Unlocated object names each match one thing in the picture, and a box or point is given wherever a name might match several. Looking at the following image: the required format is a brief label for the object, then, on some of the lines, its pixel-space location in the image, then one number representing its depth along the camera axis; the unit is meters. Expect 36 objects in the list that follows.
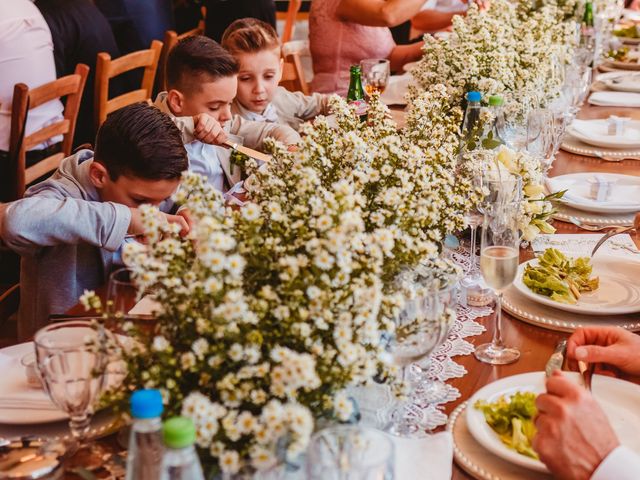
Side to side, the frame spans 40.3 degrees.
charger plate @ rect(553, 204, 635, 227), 2.16
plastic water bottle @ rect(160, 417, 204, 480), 0.86
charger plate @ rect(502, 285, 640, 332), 1.61
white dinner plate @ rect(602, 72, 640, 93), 3.63
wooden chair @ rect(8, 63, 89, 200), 2.82
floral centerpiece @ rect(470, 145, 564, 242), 1.89
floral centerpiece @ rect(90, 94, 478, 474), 0.95
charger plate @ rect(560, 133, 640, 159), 2.73
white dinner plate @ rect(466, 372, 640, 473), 1.18
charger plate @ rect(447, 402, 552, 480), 1.17
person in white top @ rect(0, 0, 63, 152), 3.32
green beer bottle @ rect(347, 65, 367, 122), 2.93
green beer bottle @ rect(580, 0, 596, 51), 3.64
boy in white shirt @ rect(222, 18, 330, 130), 3.12
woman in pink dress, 4.06
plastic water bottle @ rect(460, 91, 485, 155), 2.18
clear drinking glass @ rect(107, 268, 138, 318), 1.22
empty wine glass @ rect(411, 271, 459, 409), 1.22
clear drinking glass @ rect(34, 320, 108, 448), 1.08
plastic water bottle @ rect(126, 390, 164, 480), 0.91
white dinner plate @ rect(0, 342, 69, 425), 1.25
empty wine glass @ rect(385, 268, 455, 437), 1.18
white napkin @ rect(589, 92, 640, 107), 3.42
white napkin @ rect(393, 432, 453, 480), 1.12
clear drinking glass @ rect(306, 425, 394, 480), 0.89
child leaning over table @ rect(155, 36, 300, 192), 2.66
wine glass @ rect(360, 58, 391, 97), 3.11
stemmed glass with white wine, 1.48
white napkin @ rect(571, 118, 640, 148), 2.79
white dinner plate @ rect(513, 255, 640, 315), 1.64
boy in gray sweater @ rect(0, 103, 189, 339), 1.87
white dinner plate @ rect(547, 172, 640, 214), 2.19
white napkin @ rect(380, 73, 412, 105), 3.41
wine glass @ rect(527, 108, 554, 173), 2.26
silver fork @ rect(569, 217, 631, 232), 2.12
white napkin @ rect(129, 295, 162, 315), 1.57
